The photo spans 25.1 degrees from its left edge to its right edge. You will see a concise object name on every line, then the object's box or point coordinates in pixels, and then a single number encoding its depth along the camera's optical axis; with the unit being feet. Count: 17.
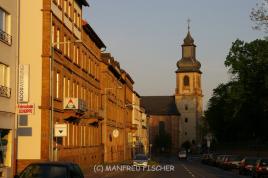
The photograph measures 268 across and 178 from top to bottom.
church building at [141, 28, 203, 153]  532.32
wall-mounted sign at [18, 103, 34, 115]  84.53
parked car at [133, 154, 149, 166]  192.03
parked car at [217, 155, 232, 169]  205.17
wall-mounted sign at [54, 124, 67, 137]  103.19
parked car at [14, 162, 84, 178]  58.08
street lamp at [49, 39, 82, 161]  101.60
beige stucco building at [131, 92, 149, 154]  377.91
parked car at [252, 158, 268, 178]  129.49
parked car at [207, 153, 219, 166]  243.81
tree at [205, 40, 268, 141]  224.02
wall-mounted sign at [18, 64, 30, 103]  109.09
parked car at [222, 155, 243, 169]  199.95
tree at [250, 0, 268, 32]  132.47
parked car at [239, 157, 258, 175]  158.12
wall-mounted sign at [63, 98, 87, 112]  138.62
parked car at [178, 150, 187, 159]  389.80
